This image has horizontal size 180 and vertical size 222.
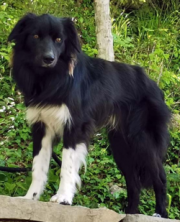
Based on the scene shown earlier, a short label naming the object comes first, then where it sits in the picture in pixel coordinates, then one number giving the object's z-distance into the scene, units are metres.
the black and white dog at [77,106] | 3.75
